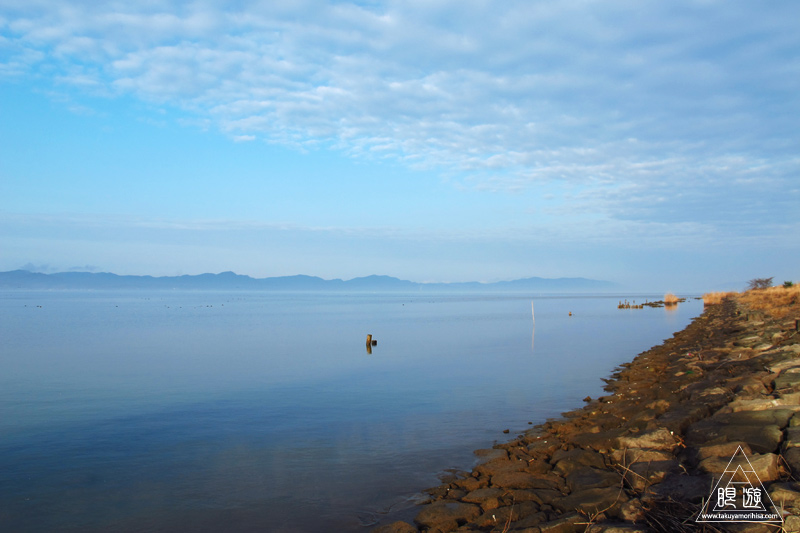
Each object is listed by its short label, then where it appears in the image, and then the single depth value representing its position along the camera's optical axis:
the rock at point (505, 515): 7.94
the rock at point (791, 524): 5.30
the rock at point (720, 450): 7.68
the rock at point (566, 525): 6.95
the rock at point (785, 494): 5.82
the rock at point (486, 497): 8.71
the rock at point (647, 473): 7.82
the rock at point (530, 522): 7.41
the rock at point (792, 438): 7.32
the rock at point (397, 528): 8.37
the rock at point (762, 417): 8.71
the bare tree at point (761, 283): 92.51
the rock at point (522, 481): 9.36
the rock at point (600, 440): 10.65
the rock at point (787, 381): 10.91
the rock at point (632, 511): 6.56
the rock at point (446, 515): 8.34
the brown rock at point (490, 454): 11.67
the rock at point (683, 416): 10.27
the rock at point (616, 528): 6.09
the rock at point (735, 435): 7.77
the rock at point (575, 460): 9.90
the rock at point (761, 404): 9.49
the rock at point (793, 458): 6.71
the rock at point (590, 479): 8.56
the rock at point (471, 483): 9.89
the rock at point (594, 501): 7.39
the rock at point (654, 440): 9.41
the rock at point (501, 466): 10.42
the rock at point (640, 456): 8.78
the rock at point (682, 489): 6.84
